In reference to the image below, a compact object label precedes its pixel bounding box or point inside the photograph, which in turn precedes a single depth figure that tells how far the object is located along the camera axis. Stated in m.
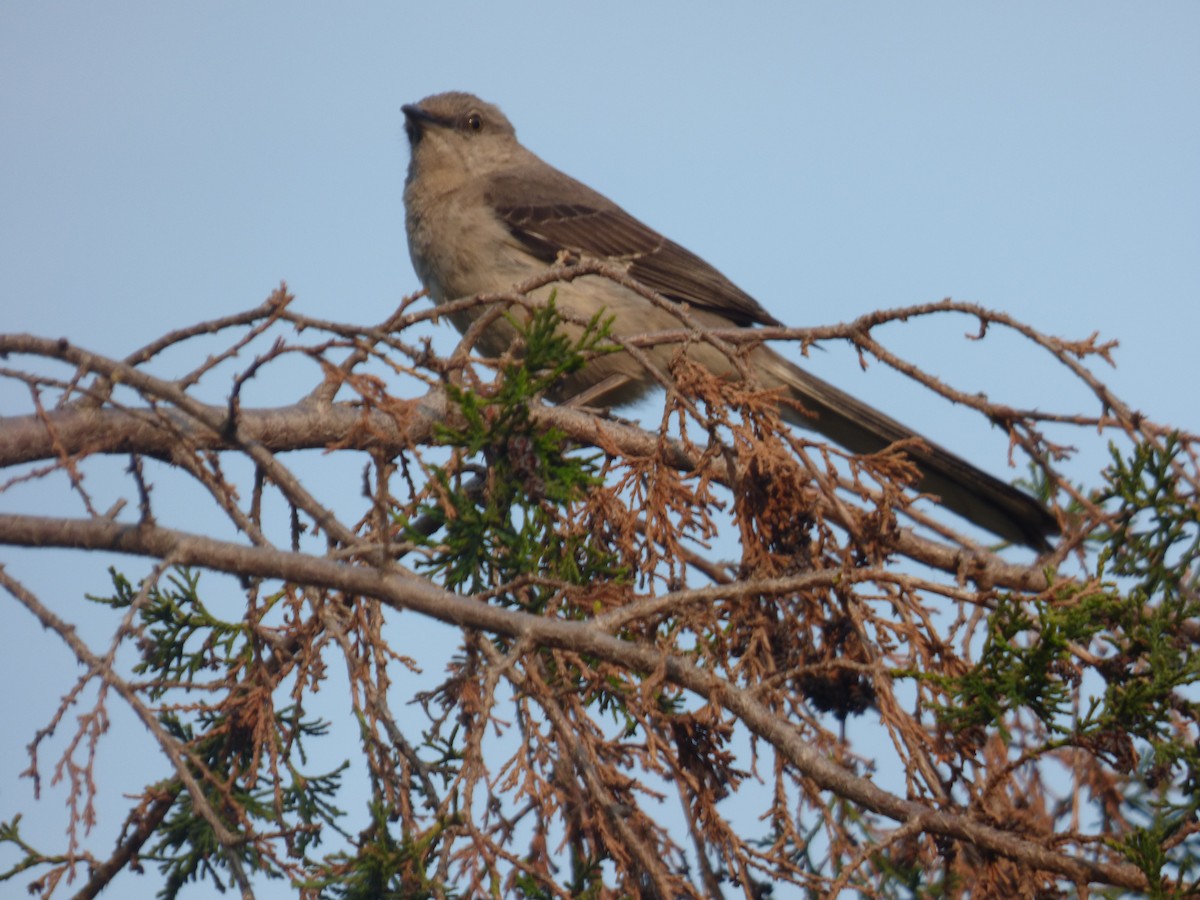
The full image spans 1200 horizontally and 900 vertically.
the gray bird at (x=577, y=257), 11.62
